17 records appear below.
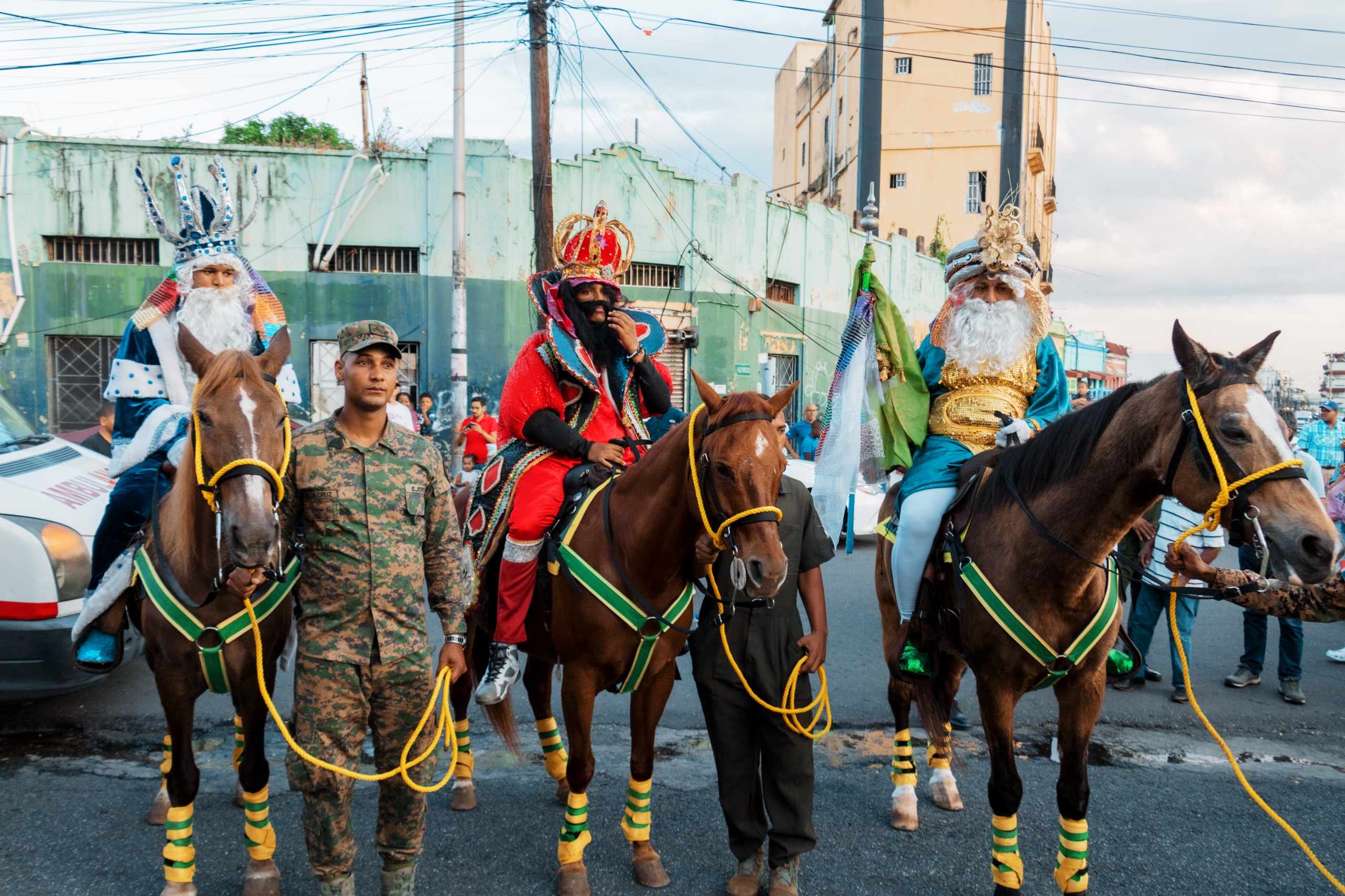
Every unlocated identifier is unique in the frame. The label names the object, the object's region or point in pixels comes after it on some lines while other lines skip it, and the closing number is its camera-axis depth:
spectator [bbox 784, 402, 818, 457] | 15.58
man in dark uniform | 3.65
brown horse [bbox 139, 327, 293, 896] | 2.97
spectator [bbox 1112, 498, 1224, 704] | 6.46
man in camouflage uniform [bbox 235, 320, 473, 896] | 3.07
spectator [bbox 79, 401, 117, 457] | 8.37
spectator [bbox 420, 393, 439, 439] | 15.01
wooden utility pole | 13.34
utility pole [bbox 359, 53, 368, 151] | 25.02
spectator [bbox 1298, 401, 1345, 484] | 10.30
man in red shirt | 11.88
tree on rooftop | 22.12
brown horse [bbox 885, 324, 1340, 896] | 3.03
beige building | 32.88
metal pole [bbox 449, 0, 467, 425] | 14.24
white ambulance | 4.80
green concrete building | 17.77
